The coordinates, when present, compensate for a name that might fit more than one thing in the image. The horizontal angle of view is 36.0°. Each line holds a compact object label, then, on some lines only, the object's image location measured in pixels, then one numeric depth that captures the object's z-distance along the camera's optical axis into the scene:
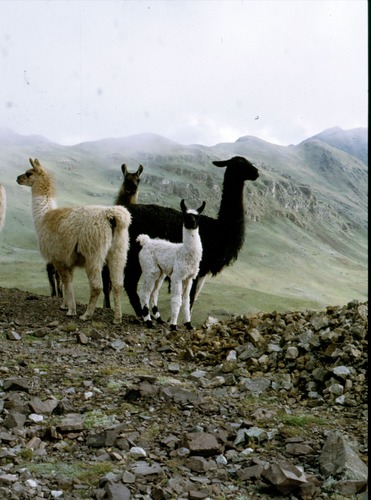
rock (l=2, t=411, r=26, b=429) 6.17
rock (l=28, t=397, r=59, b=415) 6.64
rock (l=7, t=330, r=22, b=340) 10.76
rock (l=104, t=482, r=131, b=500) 4.65
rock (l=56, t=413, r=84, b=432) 6.10
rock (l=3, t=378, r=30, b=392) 7.34
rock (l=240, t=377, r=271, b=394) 8.57
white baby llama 12.09
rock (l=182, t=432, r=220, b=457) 5.62
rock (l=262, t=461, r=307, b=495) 4.88
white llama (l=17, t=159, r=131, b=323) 12.49
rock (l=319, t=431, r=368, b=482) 5.21
